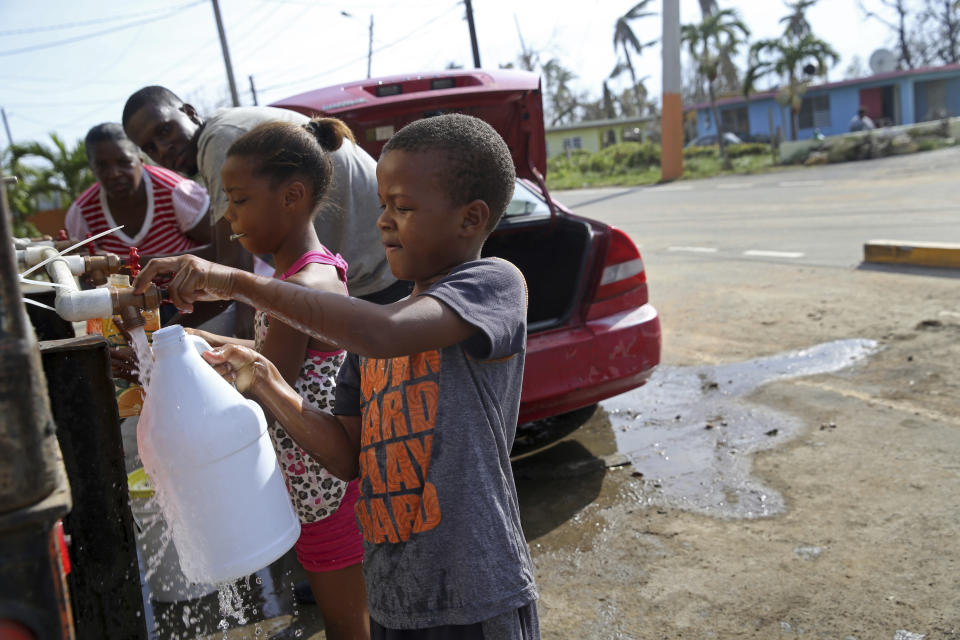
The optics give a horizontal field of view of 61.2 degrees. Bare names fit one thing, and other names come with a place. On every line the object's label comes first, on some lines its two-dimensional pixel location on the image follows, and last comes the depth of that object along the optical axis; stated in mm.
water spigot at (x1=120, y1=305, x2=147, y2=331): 1440
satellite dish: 35094
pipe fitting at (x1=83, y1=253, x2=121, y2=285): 1805
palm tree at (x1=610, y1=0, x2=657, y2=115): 46662
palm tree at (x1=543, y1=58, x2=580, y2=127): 55812
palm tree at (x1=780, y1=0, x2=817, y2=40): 36781
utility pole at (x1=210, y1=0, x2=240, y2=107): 24297
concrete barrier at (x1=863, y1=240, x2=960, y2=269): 6973
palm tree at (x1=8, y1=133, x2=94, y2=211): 16656
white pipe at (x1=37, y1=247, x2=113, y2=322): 1350
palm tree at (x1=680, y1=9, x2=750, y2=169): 31547
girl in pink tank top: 1928
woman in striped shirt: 3557
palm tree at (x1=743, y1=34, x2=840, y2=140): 26922
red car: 3674
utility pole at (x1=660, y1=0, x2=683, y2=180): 24125
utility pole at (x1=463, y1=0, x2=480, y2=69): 20205
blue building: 34188
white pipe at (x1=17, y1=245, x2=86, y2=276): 1807
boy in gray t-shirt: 1393
